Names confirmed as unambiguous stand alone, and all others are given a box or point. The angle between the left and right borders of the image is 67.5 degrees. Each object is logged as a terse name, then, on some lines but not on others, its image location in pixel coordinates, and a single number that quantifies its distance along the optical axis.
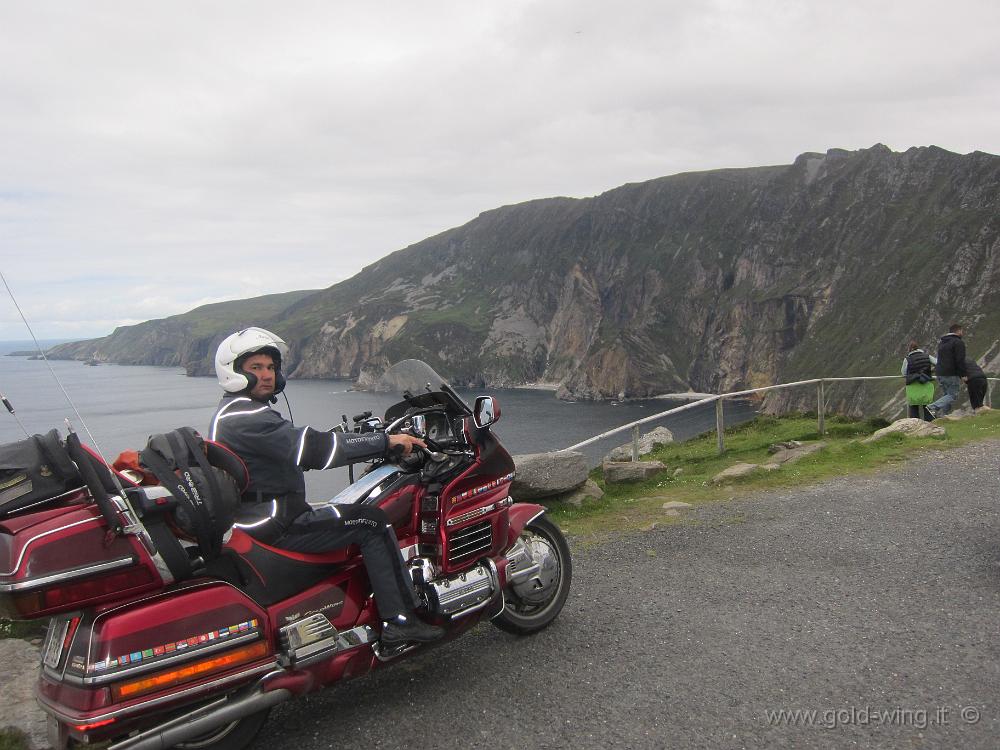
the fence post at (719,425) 13.10
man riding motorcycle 3.97
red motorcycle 3.27
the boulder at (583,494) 9.59
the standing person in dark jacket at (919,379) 14.69
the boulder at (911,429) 12.33
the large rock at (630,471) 10.91
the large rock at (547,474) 9.48
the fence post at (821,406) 13.95
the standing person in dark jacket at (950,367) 15.01
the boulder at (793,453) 11.59
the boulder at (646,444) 14.20
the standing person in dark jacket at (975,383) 15.13
